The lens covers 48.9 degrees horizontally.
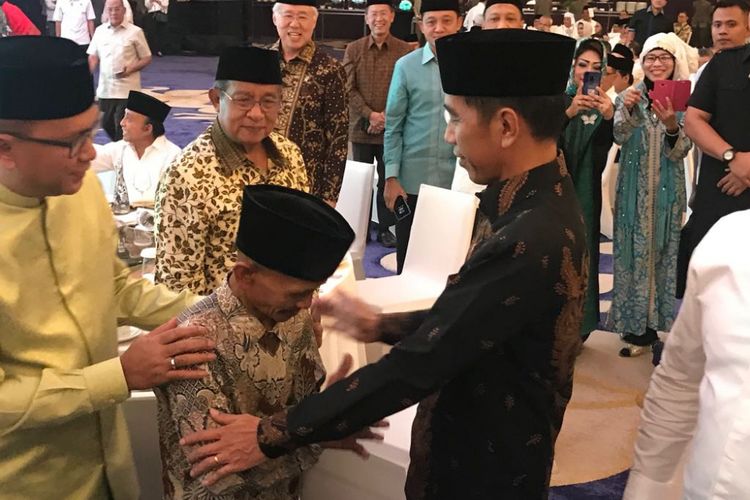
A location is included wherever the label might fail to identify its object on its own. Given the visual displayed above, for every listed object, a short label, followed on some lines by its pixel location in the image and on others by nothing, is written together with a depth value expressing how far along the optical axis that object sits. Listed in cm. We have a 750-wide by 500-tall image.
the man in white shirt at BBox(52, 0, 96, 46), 931
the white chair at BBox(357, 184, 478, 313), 356
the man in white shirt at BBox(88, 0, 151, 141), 659
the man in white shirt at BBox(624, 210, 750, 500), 111
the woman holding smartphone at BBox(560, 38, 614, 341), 377
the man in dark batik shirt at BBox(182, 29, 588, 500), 130
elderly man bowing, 137
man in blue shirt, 417
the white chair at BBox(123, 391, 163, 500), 206
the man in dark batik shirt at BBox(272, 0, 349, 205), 329
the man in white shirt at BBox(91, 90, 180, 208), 396
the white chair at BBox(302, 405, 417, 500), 194
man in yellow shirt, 135
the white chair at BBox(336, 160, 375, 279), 405
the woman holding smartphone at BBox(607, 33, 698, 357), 410
